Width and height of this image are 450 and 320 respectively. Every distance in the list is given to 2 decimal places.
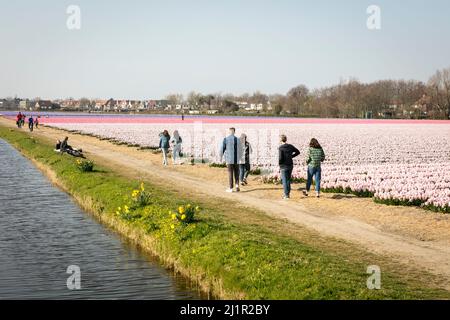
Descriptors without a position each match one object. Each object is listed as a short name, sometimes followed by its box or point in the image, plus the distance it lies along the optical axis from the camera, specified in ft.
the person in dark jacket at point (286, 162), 71.46
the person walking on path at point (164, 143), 118.01
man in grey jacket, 76.64
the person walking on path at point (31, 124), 264.78
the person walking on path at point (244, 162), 82.94
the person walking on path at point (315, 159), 72.64
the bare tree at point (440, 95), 550.77
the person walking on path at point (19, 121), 295.07
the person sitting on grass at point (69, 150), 138.18
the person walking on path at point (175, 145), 121.29
